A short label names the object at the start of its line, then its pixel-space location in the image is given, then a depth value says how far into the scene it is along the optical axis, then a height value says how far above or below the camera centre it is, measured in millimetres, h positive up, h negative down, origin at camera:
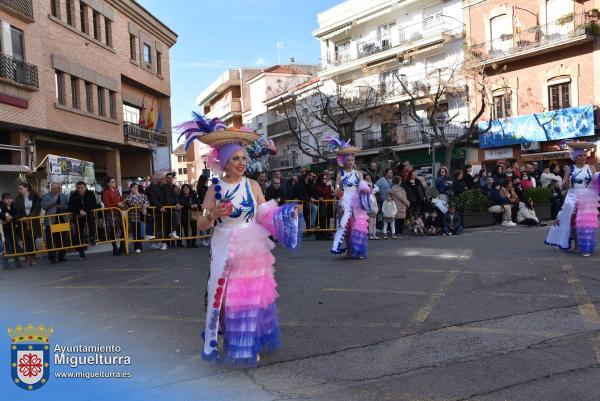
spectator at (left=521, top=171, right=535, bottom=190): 17344 -55
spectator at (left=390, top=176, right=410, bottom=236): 14234 -394
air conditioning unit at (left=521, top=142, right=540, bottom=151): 28047 +1813
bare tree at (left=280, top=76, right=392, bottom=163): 33625 +6014
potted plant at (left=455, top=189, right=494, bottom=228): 15609 -761
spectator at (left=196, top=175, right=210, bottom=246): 12789 +20
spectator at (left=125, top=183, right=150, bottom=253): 13031 -395
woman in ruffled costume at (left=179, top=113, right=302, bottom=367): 4227 -489
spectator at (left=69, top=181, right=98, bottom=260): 12352 -302
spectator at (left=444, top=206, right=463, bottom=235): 14406 -1088
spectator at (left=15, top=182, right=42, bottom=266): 11852 -319
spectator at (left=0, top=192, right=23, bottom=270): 11656 -546
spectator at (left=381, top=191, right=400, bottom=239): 14141 -700
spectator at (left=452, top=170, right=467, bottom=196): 16172 -76
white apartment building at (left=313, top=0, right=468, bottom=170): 33688 +9187
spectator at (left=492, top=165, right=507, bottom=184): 16781 +182
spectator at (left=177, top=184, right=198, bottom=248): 13656 -461
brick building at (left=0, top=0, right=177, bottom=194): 19625 +5426
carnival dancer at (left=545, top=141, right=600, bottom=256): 9023 -405
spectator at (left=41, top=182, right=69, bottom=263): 12039 -402
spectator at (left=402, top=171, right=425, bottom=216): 14781 -229
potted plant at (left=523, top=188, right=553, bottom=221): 16828 -643
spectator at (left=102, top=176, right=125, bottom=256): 12664 -396
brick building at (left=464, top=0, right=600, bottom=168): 26062 +5750
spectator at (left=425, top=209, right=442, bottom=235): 14594 -1098
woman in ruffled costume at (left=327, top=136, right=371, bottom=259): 9383 -253
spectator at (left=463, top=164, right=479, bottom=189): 17109 +34
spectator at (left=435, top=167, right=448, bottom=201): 15648 +40
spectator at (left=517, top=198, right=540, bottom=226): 15797 -1072
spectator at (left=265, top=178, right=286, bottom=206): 14461 -12
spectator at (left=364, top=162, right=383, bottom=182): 16891 +495
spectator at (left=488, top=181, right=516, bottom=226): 16031 -775
